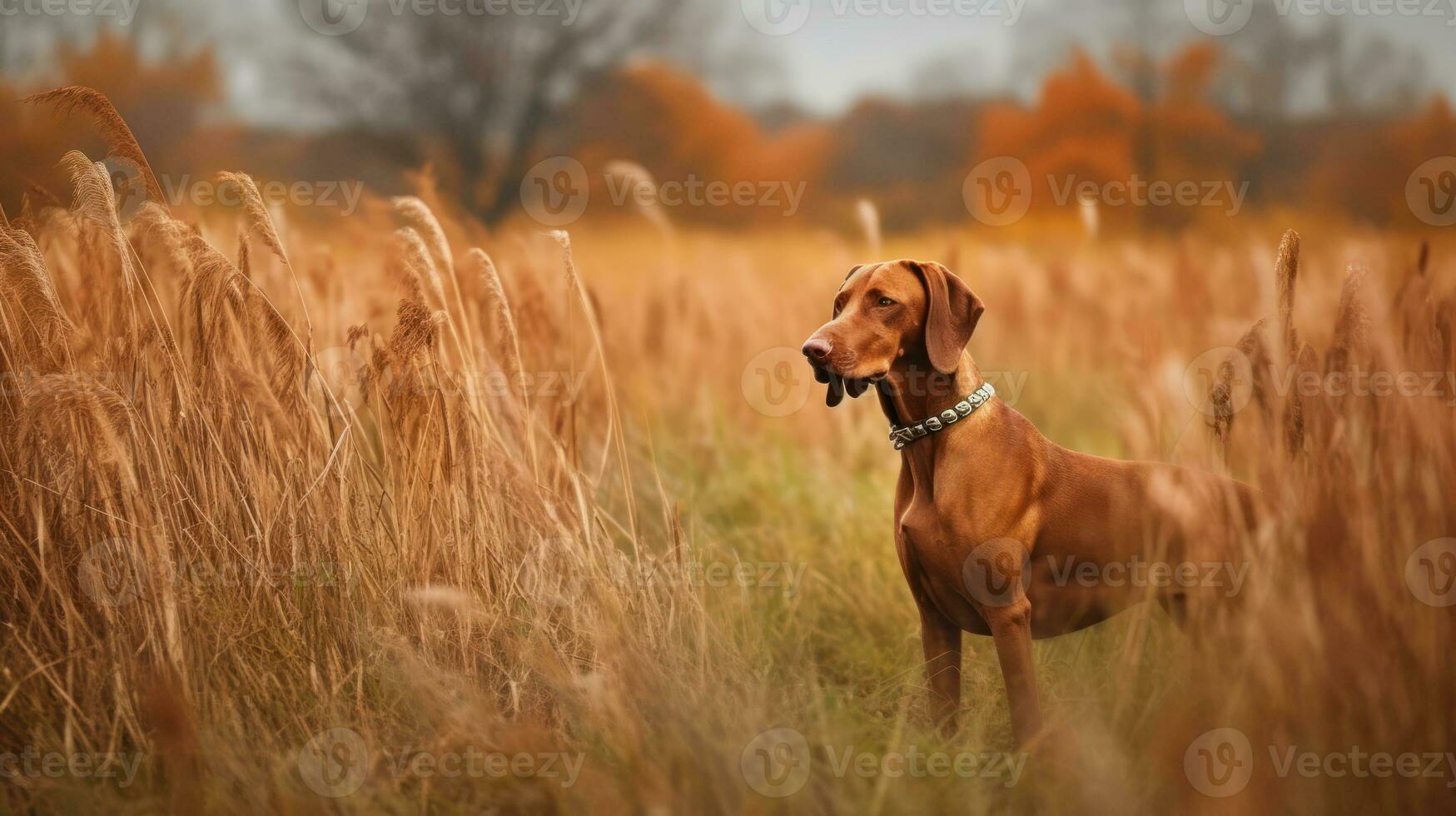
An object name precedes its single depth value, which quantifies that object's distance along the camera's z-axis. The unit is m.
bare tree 20.22
